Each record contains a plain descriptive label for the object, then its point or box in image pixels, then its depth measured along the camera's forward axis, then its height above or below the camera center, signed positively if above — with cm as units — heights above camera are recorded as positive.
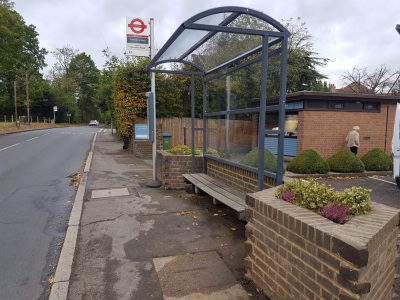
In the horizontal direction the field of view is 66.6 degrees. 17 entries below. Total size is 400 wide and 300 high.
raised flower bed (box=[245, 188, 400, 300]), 197 -99
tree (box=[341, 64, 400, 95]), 2833 +378
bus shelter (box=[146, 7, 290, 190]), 404 +76
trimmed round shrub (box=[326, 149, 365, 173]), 1016 -135
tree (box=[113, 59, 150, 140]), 1376 +147
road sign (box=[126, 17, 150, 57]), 827 +233
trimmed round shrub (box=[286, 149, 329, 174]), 988 -136
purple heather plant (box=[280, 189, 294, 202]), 302 -72
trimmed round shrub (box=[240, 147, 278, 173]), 432 -57
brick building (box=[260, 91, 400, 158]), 1292 +13
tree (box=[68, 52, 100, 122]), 6912 +901
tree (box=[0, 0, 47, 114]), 2549 +726
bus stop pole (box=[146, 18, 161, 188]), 757 -58
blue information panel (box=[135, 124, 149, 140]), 1347 -41
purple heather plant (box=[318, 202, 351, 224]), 249 -75
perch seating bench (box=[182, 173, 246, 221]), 427 -119
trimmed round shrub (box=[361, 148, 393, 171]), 1069 -132
